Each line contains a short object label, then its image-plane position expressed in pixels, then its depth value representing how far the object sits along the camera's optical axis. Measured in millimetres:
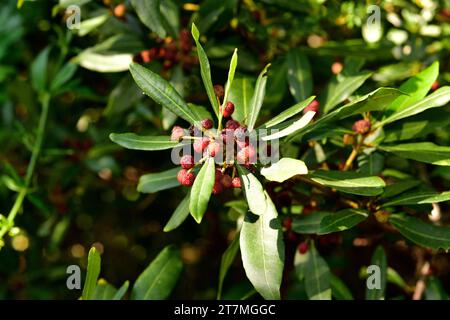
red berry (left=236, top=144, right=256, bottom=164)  470
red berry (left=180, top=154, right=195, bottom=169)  483
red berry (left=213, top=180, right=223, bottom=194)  482
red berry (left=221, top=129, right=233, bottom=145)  478
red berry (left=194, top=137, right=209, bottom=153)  477
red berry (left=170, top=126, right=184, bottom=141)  487
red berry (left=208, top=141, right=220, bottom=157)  467
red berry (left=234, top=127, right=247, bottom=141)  476
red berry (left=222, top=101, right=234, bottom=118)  497
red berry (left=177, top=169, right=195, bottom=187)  486
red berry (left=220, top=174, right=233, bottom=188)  488
